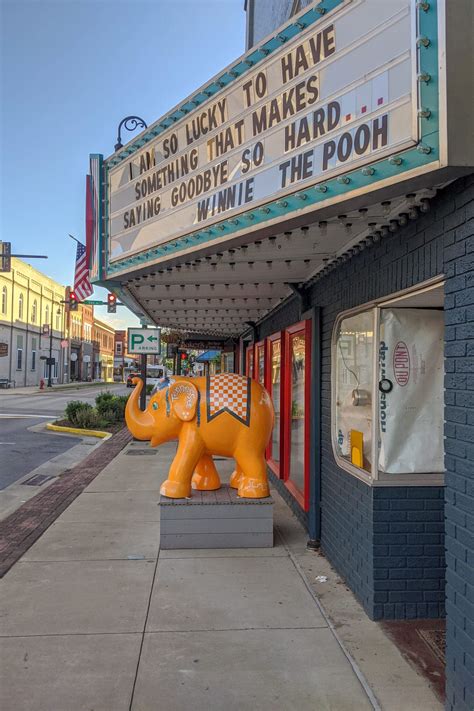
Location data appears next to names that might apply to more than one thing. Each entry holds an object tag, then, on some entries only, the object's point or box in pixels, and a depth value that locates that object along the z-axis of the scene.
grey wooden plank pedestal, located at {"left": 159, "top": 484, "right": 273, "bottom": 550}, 5.47
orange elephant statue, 5.69
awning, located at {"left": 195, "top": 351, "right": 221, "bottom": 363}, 22.25
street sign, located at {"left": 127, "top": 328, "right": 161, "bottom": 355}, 13.32
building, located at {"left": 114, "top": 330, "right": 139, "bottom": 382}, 71.47
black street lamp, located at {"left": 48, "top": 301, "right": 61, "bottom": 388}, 45.49
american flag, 13.66
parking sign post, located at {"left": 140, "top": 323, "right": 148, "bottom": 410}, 12.93
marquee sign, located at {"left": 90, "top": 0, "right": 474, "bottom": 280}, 2.56
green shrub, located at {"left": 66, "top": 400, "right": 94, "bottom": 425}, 16.91
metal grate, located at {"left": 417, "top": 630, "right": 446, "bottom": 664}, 3.50
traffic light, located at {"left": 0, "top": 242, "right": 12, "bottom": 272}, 21.08
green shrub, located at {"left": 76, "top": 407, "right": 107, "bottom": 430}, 16.55
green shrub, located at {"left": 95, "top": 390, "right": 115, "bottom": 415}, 18.02
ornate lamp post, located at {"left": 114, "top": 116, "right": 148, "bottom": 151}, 5.70
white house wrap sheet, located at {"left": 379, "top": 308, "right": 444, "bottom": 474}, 4.09
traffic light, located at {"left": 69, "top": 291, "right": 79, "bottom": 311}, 19.30
